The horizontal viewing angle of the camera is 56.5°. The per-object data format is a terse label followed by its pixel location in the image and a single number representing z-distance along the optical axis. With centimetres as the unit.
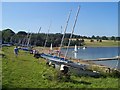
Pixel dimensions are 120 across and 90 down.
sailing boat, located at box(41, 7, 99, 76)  1025
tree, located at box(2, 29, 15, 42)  6448
